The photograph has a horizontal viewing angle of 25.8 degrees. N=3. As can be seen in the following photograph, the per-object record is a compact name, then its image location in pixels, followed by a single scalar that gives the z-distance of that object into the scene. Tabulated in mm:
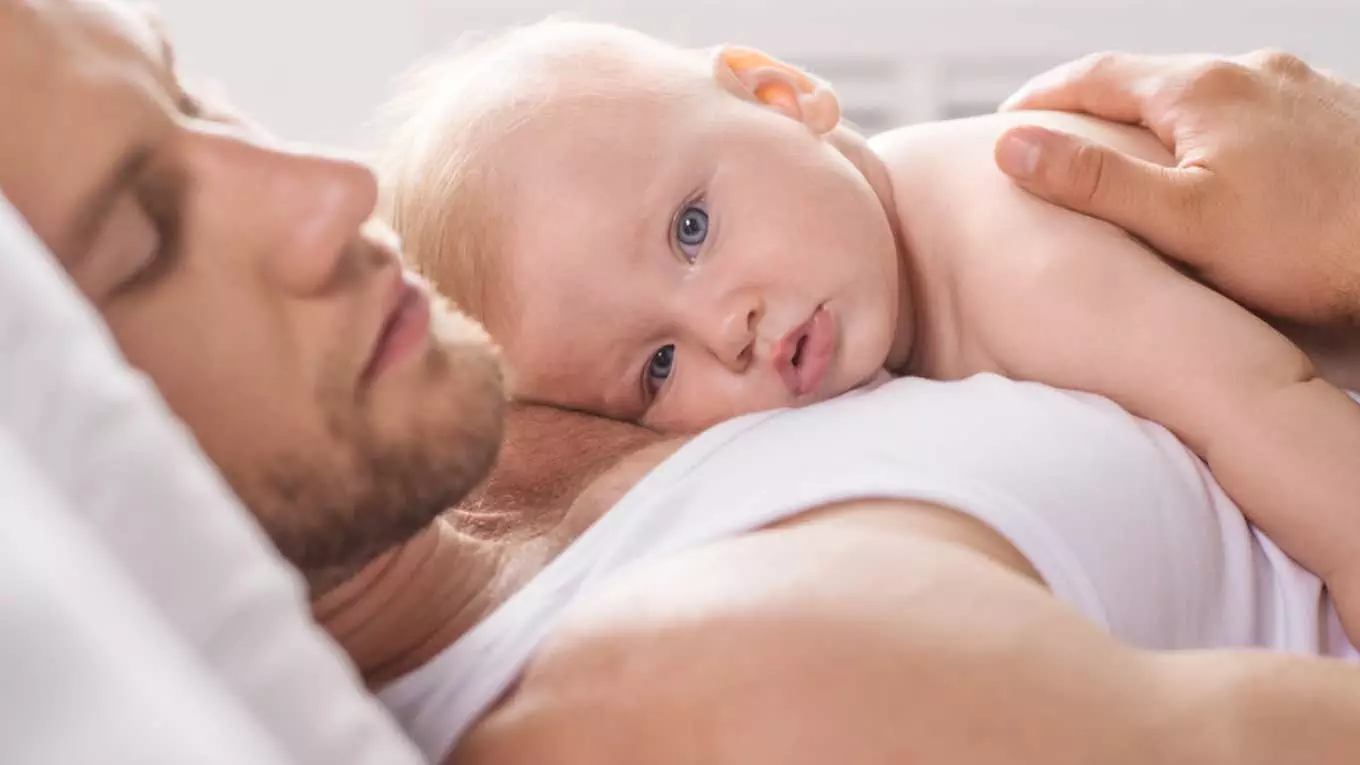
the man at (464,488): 608
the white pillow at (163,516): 518
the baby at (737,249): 738
